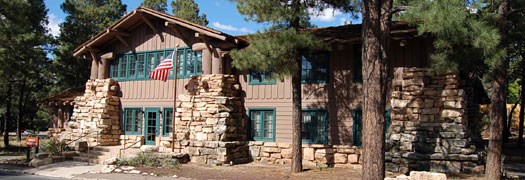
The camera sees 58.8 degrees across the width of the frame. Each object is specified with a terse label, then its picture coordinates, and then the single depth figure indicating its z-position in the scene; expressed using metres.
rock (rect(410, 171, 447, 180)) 10.13
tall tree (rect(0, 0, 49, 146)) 19.56
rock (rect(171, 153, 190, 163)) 15.85
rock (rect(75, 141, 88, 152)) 18.55
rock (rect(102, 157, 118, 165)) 15.60
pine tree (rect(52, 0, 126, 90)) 28.42
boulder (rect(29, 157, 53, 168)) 16.58
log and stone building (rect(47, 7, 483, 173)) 13.12
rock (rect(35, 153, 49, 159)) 17.12
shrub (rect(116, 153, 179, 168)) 15.34
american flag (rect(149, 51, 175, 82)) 16.17
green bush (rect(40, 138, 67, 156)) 17.95
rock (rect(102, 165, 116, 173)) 14.52
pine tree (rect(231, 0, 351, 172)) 12.66
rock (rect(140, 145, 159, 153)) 16.92
